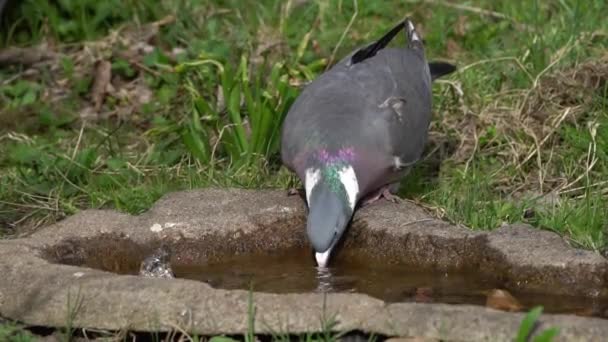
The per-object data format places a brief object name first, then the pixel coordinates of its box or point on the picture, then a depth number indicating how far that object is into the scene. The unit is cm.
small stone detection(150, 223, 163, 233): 968
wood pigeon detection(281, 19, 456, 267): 958
